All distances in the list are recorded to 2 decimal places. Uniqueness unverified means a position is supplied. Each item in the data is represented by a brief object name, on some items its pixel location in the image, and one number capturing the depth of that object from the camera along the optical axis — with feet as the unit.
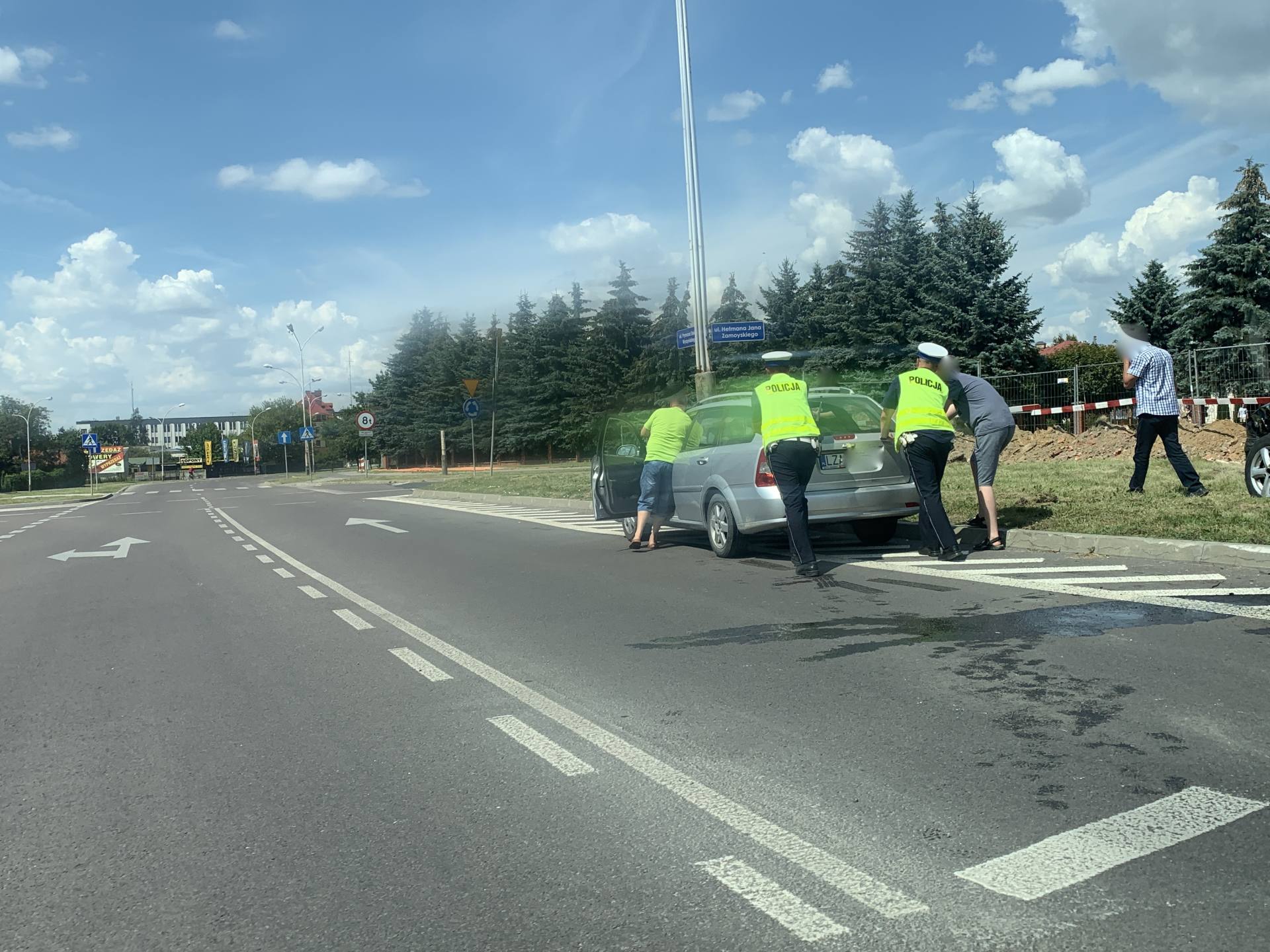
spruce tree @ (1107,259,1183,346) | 160.76
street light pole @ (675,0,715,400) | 68.39
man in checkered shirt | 35.73
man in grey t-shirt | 32.14
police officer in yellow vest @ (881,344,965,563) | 30.12
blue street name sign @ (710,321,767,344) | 68.28
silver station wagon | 32.73
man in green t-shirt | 37.60
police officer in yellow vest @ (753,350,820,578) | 29.63
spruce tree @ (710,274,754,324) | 193.47
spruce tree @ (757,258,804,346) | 172.86
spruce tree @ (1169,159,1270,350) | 128.77
